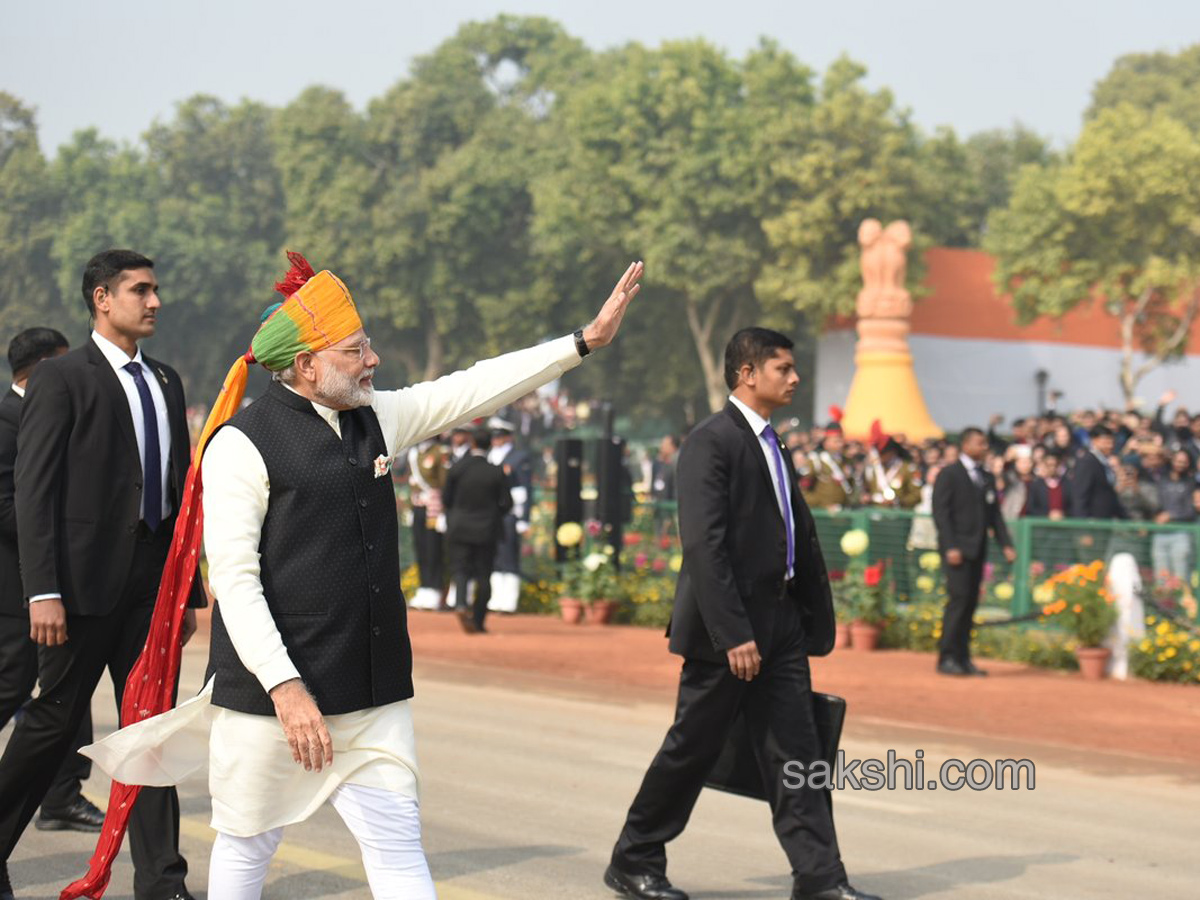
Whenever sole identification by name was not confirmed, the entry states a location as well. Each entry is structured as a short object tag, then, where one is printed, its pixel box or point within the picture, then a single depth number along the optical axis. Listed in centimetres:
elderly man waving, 393
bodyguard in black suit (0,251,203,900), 536
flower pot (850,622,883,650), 1494
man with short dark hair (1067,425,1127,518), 1586
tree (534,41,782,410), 5244
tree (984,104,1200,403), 4356
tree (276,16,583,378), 6100
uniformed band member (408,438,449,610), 1858
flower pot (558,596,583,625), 1730
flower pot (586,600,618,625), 1711
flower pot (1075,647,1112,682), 1316
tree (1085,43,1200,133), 8400
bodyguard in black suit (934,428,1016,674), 1328
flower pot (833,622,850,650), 1507
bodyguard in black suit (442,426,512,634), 1571
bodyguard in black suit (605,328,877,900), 566
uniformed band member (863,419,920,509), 1812
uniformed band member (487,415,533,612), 1769
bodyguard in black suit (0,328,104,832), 607
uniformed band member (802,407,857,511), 1758
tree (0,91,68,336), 5297
